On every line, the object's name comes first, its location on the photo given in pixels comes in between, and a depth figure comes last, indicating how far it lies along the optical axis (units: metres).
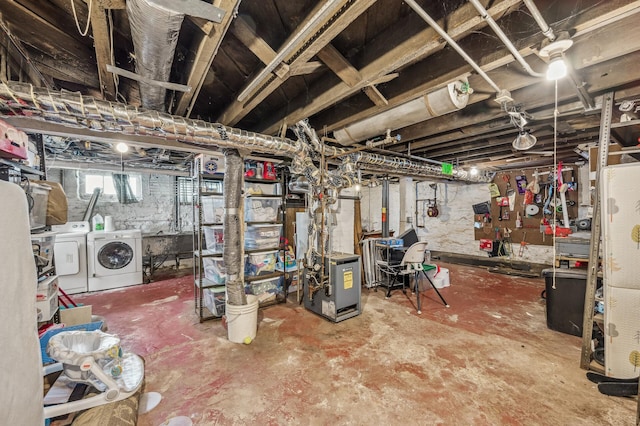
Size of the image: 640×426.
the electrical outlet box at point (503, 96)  2.02
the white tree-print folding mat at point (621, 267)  1.88
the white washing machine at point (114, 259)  4.33
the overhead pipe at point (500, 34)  1.13
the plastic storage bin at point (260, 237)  3.48
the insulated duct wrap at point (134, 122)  1.60
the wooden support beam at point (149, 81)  1.50
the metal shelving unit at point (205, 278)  3.10
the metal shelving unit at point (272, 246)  3.43
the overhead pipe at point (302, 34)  1.14
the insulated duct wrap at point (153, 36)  1.08
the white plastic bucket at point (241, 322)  2.64
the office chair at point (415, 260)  3.34
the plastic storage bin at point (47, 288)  2.08
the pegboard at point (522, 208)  5.11
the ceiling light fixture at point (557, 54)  1.38
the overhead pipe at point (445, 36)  1.12
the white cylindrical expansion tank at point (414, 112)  2.01
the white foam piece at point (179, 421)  1.66
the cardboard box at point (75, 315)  2.64
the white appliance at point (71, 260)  4.07
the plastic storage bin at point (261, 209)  3.44
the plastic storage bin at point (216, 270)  3.31
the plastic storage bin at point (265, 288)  3.49
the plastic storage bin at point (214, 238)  3.41
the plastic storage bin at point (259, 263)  3.45
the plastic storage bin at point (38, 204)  1.95
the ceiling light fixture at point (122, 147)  3.04
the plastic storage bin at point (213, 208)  3.44
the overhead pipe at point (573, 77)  1.20
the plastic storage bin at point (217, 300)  3.27
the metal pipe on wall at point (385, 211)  5.04
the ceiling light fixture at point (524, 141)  2.85
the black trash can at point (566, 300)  2.75
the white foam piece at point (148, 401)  1.79
